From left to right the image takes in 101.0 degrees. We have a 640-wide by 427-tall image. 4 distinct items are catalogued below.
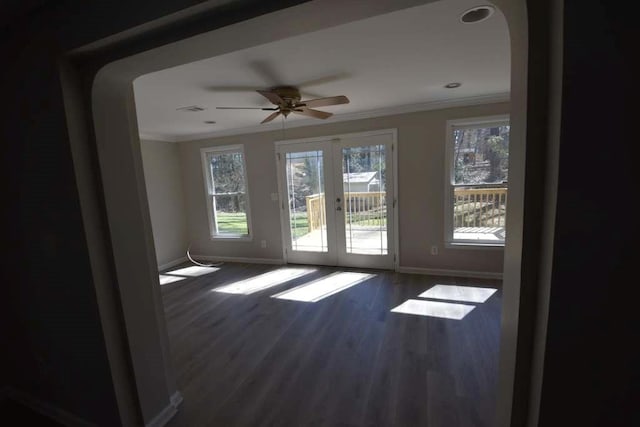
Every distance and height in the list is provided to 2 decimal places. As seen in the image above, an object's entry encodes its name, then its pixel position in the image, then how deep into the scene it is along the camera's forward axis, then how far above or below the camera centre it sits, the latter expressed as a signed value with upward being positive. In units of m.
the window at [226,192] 4.76 -0.09
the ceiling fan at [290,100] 2.44 +0.78
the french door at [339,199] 3.92 -0.28
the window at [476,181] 3.42 -0.09
